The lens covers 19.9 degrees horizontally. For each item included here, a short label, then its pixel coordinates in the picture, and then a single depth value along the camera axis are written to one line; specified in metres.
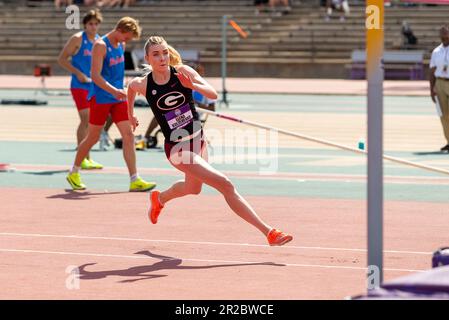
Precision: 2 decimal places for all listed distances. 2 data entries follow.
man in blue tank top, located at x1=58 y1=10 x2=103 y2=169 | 16.66
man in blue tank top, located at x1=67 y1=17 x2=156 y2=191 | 14.66
